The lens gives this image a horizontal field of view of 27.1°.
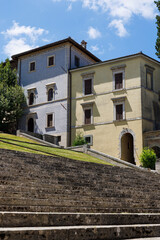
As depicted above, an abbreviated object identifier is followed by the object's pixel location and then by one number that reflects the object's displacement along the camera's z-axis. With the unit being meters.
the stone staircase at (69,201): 5.90
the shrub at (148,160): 26.40
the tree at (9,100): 38.75
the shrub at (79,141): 33.89
